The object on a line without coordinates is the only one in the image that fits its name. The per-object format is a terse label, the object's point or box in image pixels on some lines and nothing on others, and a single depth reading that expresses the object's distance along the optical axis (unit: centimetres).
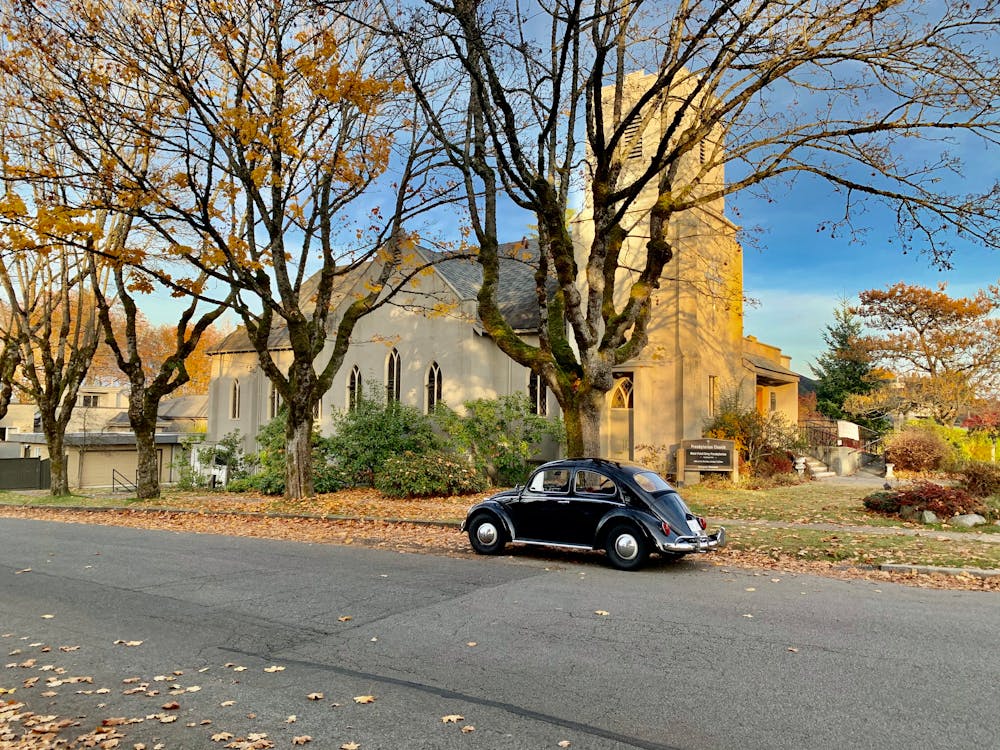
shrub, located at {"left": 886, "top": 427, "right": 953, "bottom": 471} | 2481
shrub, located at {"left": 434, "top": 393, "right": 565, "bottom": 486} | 2250
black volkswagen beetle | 991
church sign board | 2083
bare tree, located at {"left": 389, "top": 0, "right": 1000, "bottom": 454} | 1202
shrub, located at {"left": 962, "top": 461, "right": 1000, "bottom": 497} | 1534
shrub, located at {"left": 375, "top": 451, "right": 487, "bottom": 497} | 2075
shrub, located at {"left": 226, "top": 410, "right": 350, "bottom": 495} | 2359
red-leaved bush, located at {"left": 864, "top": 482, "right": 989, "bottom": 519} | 1411
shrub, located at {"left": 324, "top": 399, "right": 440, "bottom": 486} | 2355
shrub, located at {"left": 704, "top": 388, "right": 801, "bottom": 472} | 2230
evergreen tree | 3816
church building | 2311
